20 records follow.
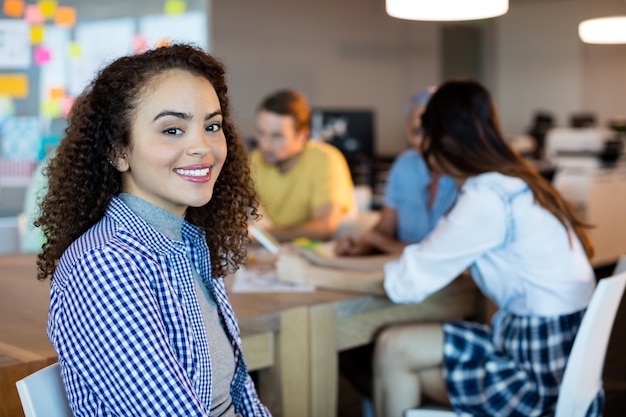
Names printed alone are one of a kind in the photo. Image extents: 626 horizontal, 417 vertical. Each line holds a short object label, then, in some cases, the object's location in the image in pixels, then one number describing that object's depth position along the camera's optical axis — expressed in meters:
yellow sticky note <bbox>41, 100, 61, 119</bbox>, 4.92
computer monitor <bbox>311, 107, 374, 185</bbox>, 6.89
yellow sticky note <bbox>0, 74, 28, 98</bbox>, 4.82
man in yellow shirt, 3.46
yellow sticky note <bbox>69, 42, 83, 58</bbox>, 4.98
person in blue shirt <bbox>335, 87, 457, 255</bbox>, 3.05
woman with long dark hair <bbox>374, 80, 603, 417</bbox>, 2.16
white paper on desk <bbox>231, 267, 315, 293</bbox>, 2.31
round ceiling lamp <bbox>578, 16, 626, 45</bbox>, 4.40
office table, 2.00
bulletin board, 4.82
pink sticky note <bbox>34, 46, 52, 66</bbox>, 4.88
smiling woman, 1.21
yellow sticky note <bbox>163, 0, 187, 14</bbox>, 5.31
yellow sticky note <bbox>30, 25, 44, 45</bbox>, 4.86
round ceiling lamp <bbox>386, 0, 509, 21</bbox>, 2.72
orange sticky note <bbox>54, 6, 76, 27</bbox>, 4.95
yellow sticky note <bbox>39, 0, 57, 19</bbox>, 4.91
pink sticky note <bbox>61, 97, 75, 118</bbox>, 4.96
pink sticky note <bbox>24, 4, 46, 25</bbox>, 4.84
